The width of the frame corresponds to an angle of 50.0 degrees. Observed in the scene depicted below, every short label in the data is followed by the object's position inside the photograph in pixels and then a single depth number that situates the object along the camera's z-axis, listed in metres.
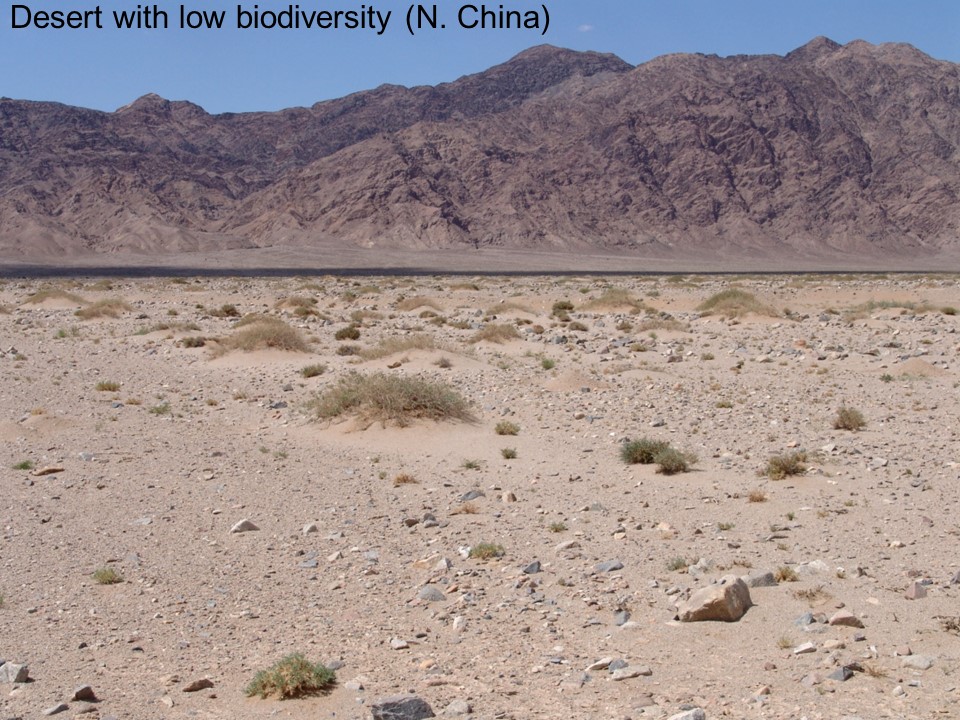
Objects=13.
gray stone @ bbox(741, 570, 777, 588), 7.25
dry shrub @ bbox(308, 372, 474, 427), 13.36
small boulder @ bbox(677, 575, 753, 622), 6.68
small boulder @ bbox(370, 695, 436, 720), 5.46
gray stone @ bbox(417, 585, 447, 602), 7.50
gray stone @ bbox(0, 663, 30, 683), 6.04
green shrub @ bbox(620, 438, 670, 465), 11.19
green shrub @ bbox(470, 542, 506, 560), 8.30
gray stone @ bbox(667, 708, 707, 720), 5.27
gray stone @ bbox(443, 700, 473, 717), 5.55
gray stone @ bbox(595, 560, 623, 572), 7.90
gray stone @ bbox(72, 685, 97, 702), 5.78
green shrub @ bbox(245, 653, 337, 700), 5.80
